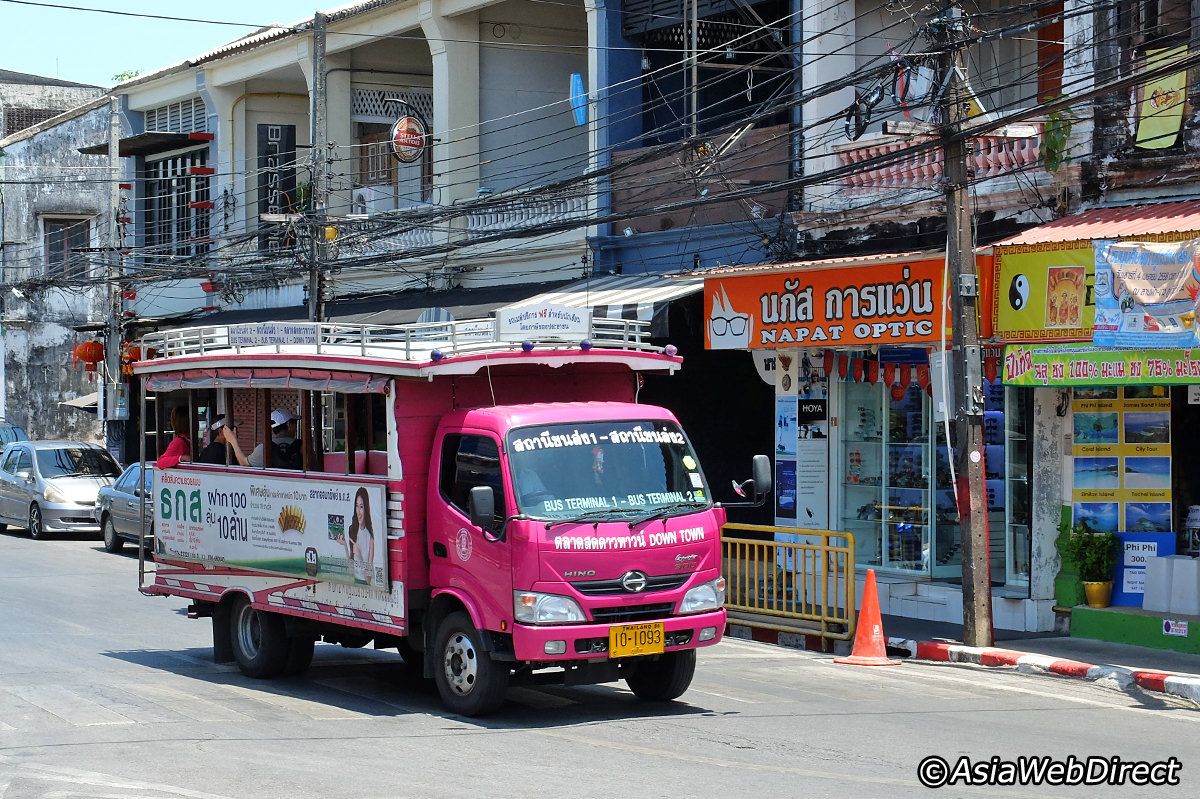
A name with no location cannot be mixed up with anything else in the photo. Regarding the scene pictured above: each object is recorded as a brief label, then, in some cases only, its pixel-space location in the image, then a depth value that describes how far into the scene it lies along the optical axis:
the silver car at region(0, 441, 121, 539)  28.98
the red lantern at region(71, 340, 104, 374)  35.94
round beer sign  26.98
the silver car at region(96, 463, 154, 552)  25.83
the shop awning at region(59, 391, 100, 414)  42.53
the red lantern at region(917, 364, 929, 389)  18.66
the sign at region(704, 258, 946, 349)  17.36
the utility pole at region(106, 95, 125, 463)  34.31
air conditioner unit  30.66
